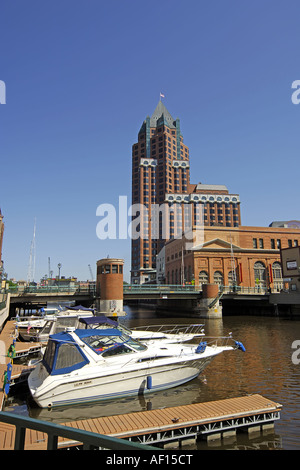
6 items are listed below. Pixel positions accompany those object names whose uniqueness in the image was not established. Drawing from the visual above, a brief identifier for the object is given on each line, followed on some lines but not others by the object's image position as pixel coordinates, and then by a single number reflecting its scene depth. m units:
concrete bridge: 57.19
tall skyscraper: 154.62
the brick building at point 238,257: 84.81
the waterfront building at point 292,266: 67.56
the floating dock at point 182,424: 9.57
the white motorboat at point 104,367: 13.55
